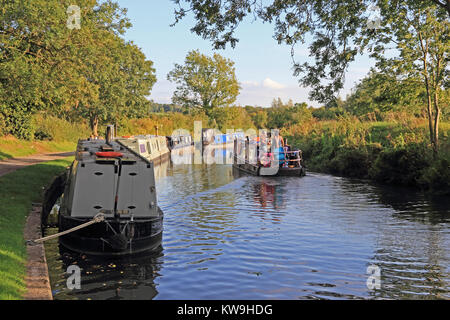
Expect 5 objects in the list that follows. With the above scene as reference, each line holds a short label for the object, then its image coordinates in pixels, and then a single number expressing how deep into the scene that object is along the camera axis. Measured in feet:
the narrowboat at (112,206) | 33.30
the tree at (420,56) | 65.51
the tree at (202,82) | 275.39
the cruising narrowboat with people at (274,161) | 88.74
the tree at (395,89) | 69.00
